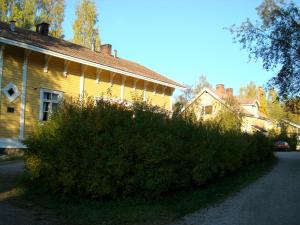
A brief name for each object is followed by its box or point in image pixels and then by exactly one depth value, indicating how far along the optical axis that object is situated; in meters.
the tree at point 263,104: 61.99
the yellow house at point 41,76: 13.27
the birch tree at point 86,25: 34.22
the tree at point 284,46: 15.82
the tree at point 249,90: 71.80
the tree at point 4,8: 29.20
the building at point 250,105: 38.70
